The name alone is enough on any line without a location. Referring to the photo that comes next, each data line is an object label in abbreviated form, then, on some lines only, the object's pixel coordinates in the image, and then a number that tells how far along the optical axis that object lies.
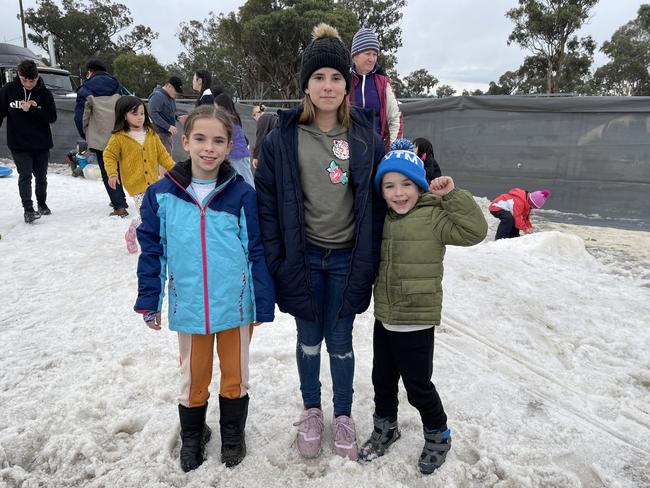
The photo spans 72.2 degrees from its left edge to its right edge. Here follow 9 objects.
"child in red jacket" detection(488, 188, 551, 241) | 5.99
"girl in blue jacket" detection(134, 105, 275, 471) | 1.89
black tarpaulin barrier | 7.04
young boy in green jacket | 1.88
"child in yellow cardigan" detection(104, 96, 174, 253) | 4.31
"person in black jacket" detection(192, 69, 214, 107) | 5.57
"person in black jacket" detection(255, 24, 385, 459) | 1.92
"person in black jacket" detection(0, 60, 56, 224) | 5.23
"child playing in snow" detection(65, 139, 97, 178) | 9.77
